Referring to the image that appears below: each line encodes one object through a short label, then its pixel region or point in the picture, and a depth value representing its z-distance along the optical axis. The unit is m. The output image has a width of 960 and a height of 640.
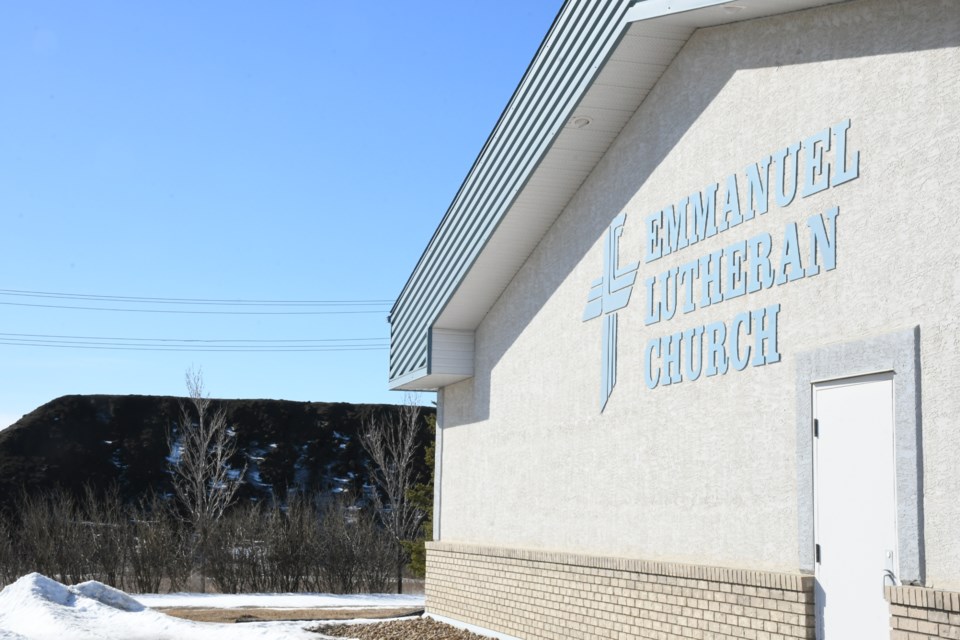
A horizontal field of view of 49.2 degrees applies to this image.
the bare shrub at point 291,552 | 29.45
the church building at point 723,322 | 7.84
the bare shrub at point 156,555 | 29.25
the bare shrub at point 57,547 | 29.00
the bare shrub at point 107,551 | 29.20
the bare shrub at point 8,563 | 29.06
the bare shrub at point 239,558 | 29.41
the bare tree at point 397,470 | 35.91
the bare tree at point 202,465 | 32.52
